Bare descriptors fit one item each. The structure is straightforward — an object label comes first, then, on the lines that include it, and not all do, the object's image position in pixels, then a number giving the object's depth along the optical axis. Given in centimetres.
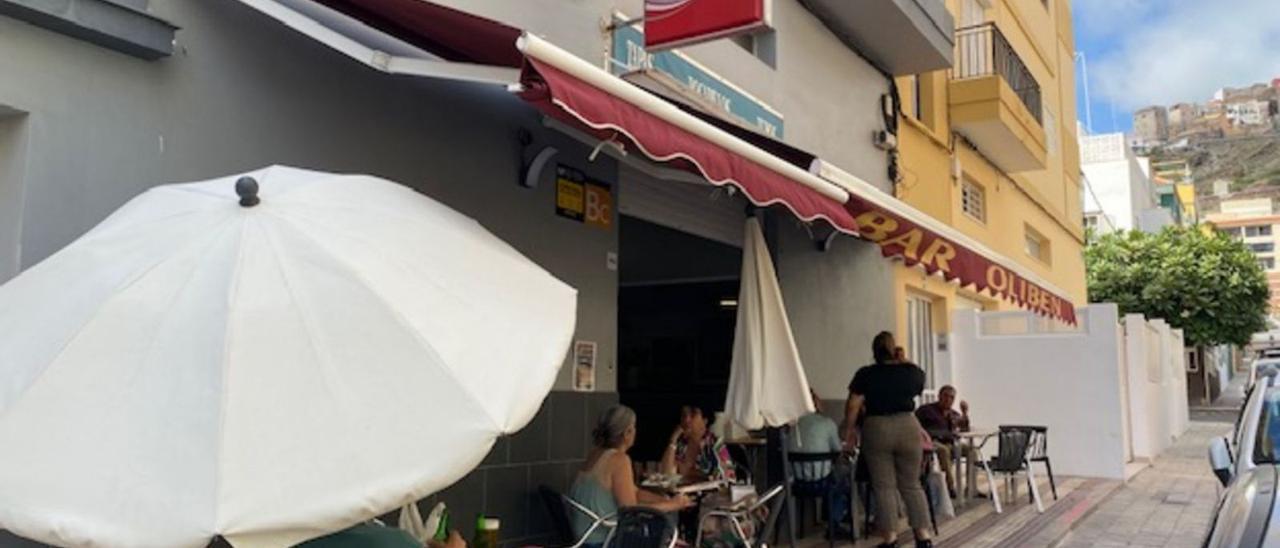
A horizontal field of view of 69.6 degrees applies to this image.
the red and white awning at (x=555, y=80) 409
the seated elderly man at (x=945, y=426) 1065
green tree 3238
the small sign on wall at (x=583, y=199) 645
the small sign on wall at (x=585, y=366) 648
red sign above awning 562
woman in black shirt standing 770
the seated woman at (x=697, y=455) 721
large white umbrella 240
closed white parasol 694
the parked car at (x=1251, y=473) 380
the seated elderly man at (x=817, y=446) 811
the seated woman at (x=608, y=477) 543
